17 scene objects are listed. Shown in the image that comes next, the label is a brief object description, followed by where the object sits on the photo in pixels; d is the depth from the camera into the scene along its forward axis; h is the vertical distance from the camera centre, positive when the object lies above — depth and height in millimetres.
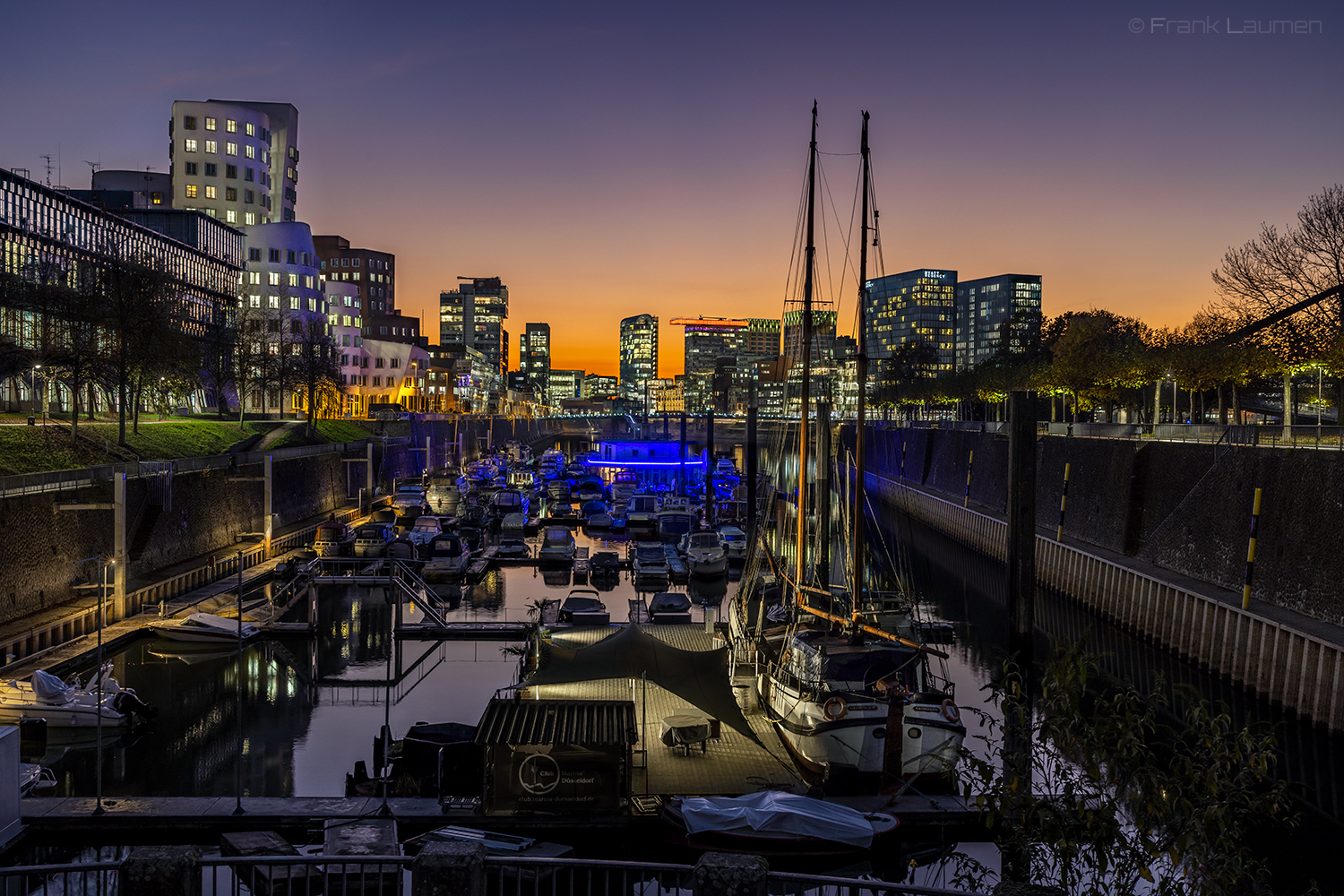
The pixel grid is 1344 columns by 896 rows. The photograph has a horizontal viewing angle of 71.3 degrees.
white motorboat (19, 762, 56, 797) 19969 -7840
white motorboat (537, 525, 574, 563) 53969 -7346
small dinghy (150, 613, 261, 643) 34406 -7936
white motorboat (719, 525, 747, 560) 55406 -7222
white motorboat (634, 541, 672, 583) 49688 -7673
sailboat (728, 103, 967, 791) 20828 -6428
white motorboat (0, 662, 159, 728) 25067 -7873
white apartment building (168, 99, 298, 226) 122500 +34310
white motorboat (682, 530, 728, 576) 50562 -7186
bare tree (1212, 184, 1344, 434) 41188 +7044
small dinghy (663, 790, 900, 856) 16797 -7259
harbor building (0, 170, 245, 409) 63412 +15329
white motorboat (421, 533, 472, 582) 49125 -7422
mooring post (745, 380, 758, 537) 74031 -3649
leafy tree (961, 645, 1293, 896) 7762 -3263
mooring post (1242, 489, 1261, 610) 28836 -4112
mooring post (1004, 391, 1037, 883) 27984 -3014
